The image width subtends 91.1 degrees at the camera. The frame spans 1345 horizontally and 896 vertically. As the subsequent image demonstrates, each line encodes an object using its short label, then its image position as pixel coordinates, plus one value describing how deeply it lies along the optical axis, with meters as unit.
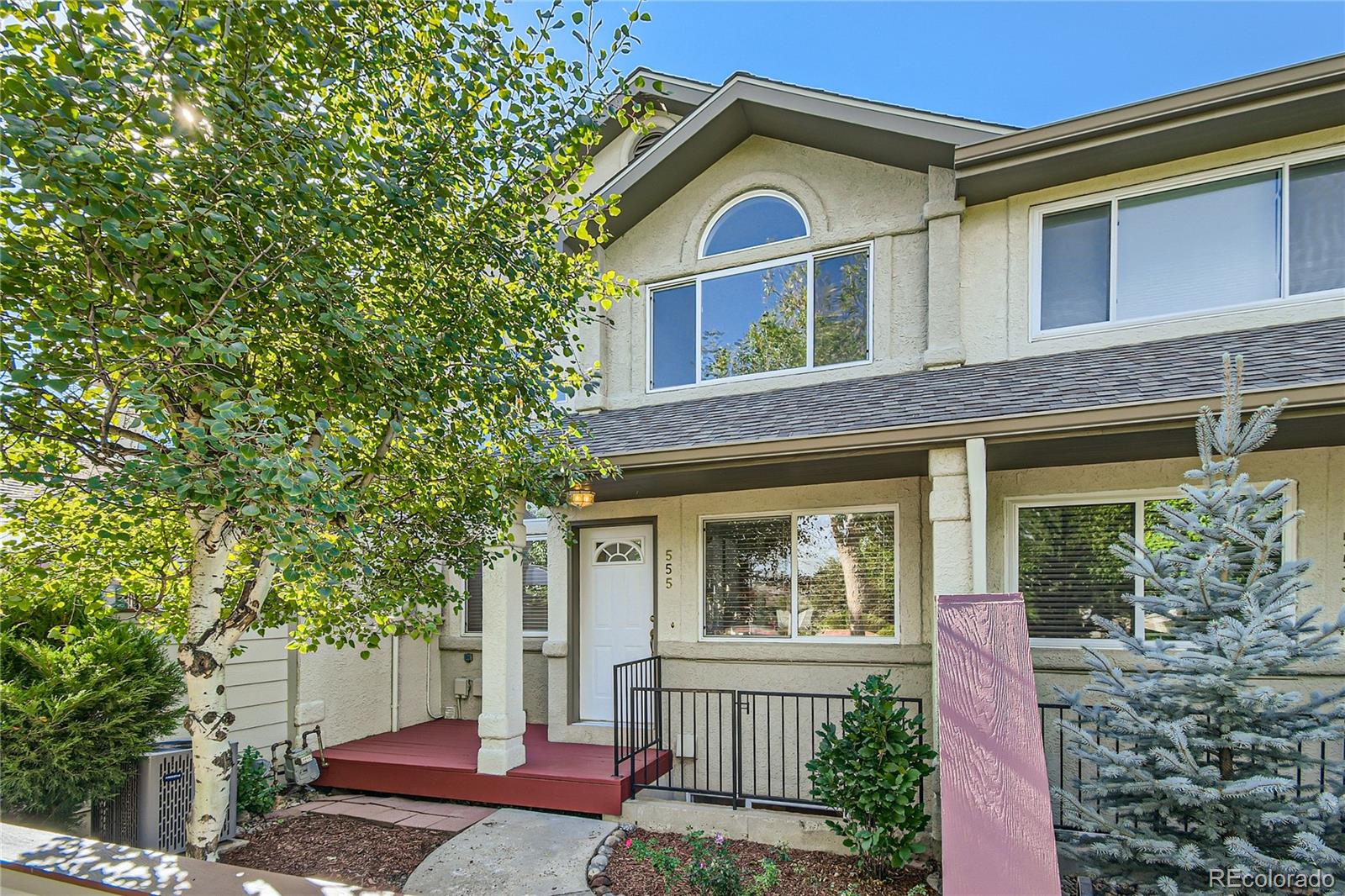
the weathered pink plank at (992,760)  2.27
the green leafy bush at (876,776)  4.23
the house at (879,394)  4.88
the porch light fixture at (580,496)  5.69
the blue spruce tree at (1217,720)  3.24
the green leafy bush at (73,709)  3.91
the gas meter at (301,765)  6.13
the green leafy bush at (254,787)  5.27
